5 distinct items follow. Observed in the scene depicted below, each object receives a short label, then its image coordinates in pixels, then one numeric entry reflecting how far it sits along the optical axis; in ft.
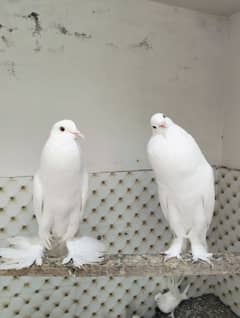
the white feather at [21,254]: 3.03
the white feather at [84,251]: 3.10
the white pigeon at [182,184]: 3.05
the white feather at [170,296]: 4.28
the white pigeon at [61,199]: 2.92
